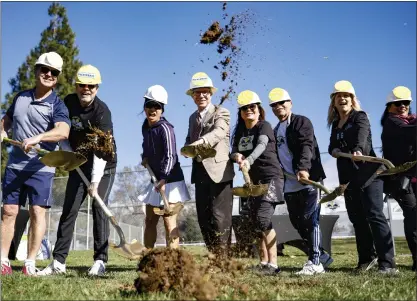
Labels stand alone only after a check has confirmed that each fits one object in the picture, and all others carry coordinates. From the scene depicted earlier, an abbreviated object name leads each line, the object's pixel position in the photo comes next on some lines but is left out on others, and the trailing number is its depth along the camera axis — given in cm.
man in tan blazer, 551
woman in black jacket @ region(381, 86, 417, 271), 580
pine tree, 2766
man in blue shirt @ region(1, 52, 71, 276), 523
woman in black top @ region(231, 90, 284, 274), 568
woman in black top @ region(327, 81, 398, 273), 555
